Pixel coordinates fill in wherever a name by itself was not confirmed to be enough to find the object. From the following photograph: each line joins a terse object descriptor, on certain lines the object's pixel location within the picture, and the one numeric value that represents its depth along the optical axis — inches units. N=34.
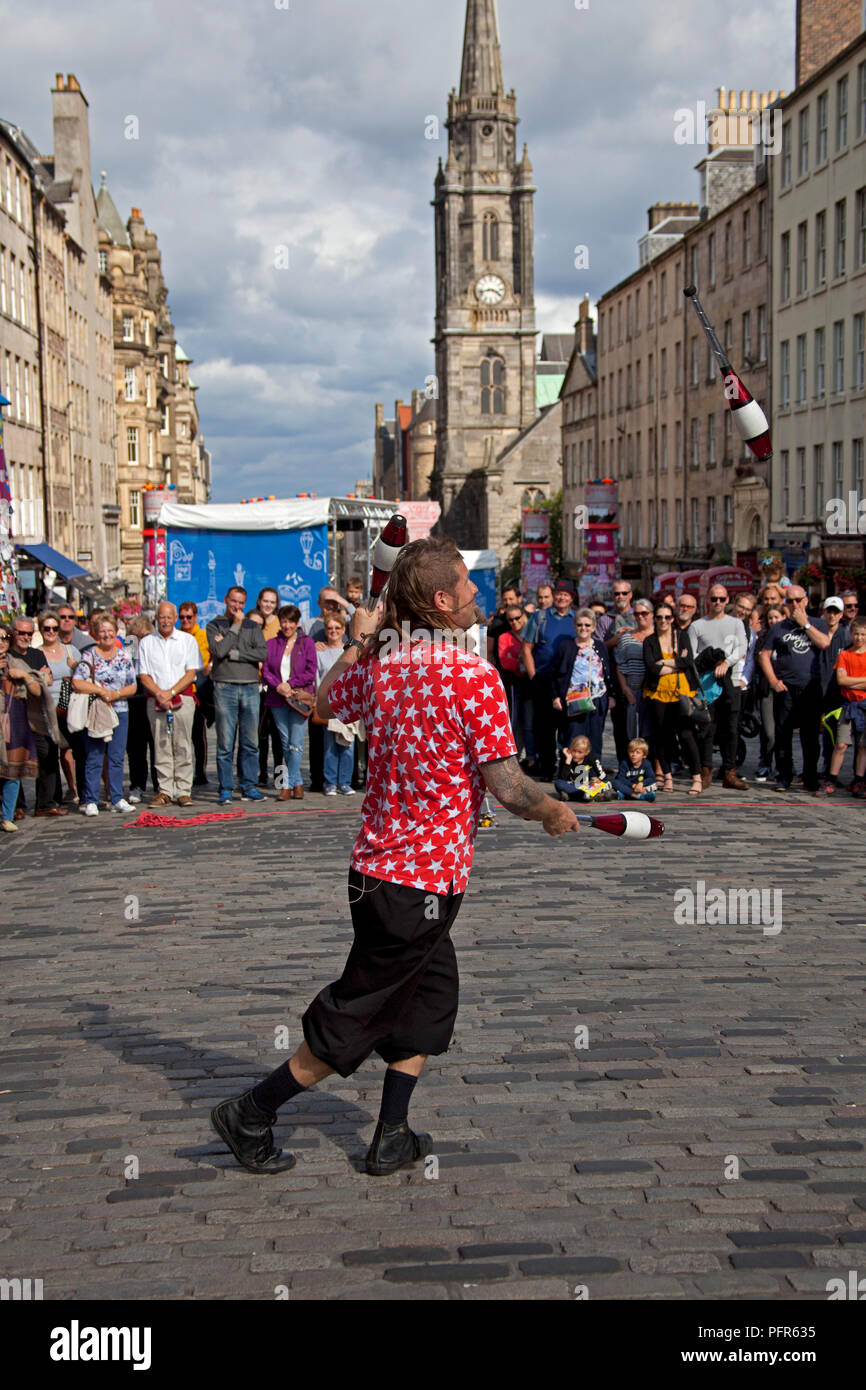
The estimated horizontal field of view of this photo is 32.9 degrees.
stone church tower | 4392.2
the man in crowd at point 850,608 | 593.6
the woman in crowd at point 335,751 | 561.9
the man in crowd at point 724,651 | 566.9
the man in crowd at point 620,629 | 592.7
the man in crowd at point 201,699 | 585.0
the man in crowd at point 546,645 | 598.9
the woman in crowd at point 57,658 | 532.1
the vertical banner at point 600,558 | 1900.8
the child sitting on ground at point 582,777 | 534.6
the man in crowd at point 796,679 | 566.6
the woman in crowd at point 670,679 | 556.1
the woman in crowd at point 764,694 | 590.6
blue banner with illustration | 926.4
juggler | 171.3
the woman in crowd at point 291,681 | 556.7
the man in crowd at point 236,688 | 552.1
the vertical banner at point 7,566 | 682.8
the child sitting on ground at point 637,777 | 541.6
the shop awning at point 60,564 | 1428.4
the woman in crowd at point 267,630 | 583.2
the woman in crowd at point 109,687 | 529.7
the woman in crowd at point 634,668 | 570.9
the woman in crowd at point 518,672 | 620.1
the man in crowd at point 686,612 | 568.1
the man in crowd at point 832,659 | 562.3
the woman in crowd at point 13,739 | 499.8
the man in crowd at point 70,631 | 602.9
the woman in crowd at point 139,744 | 562.6
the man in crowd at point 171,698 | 536.4
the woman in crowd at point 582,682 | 561.3
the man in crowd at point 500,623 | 629.0
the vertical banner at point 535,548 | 2460.6
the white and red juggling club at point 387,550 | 193.9
